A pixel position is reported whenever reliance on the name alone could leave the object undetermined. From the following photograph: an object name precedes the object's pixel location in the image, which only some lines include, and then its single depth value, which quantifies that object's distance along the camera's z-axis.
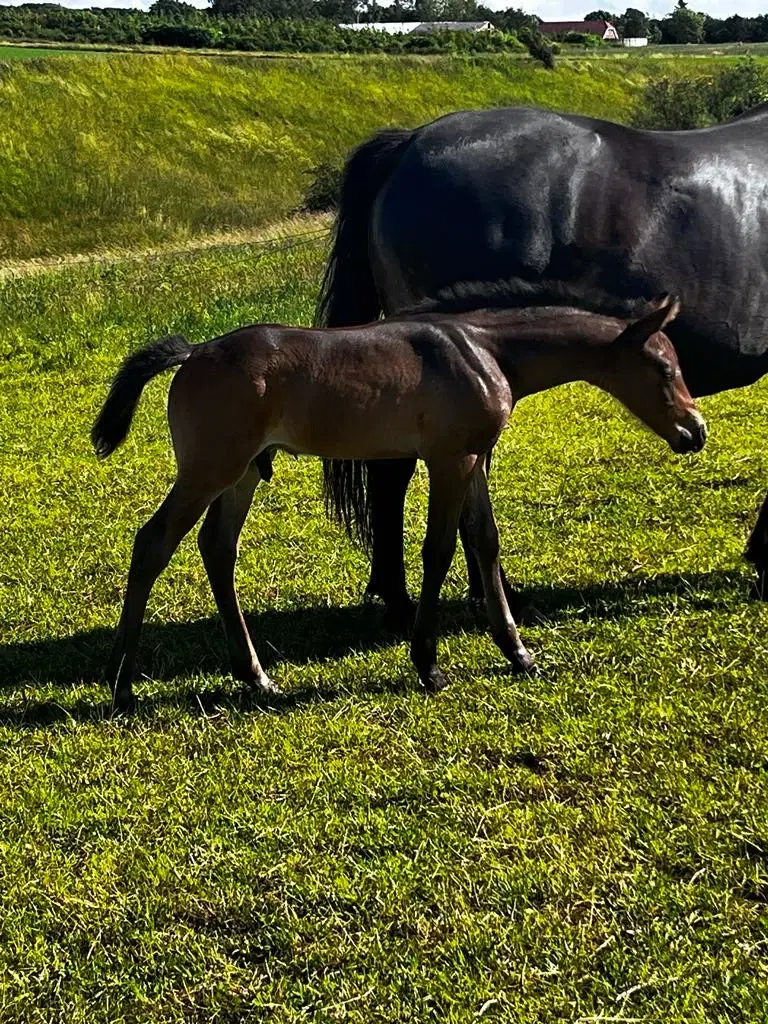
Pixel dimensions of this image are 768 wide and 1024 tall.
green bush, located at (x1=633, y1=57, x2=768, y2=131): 30.03
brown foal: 3.63
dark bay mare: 4.33
